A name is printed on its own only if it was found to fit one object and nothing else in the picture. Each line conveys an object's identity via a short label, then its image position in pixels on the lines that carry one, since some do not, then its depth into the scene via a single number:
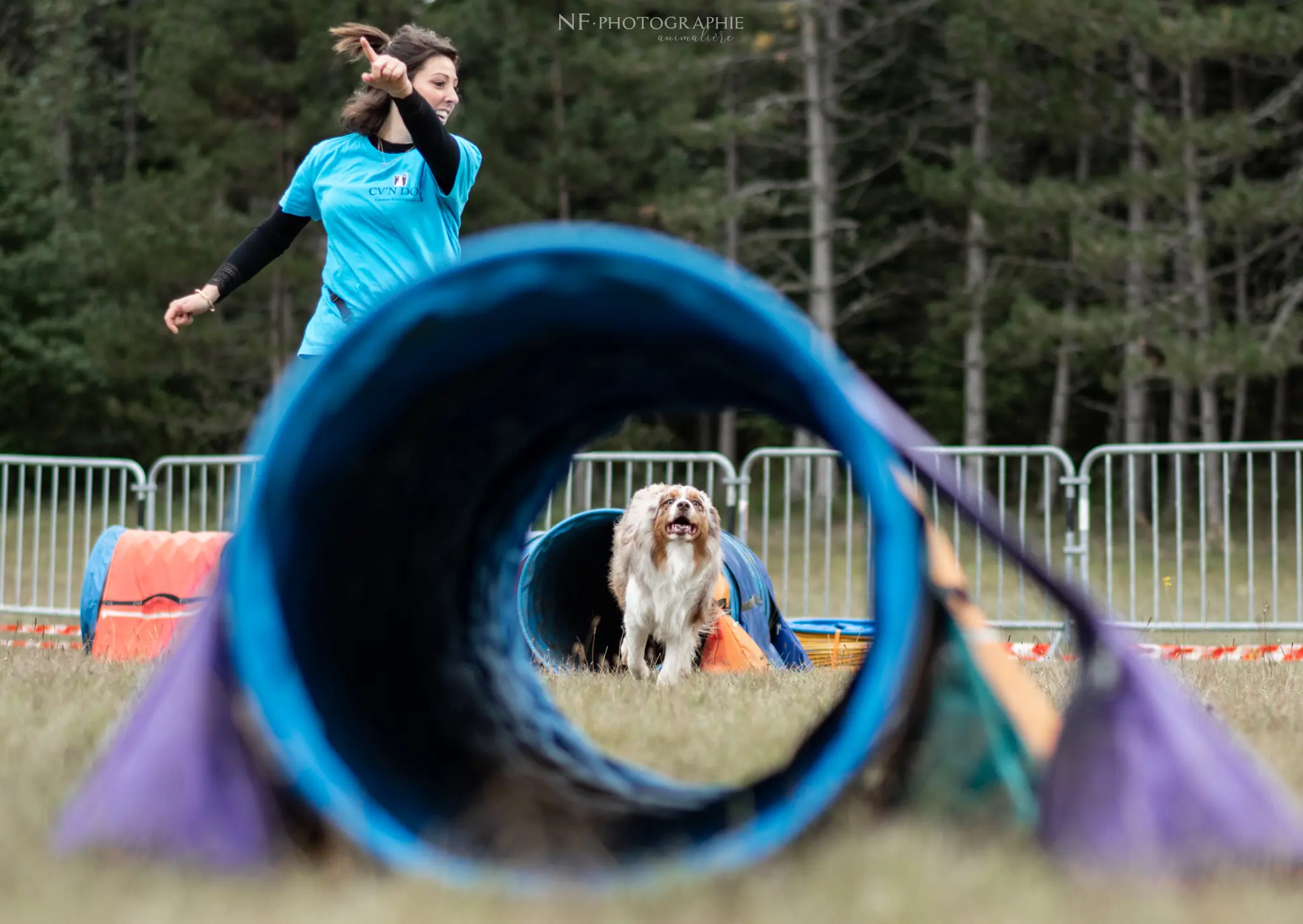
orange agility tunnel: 13.23
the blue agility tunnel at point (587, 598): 13.89
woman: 9.56
